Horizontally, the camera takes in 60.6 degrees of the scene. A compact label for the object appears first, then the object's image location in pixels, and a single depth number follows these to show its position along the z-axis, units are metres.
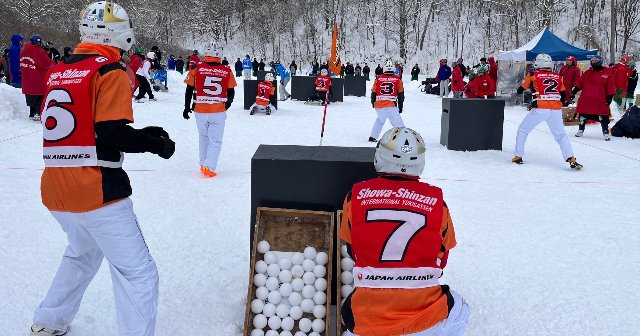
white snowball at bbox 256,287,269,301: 3.30
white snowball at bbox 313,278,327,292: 3.33
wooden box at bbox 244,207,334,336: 3.45
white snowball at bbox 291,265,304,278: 3.36
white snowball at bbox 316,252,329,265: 3.40
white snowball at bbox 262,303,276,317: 3.25
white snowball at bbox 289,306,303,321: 3.23
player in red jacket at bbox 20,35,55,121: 11.62
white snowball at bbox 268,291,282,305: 3.28
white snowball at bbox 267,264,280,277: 3.36
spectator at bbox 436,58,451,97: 23.55
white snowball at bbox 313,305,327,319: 3.24
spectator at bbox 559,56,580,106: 15.81
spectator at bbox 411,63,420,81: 34.75
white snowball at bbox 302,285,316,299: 3.31
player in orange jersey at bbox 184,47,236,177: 7.64
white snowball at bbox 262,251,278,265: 3.40
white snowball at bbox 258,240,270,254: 3.42
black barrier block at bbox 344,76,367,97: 24.67
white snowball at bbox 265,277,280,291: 3.32
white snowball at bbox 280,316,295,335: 3.20
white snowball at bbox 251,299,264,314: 3.26
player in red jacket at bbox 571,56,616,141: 11.83
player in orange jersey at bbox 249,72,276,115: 16.11
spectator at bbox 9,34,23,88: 13.05
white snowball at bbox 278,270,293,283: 3.35
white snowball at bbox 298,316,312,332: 3.19
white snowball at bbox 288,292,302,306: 3.27
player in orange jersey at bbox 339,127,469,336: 2.46
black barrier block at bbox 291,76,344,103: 21.11
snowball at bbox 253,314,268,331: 3.22
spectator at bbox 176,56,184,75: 35.78
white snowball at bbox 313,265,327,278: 3.36
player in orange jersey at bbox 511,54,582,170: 8.59
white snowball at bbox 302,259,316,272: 3.39
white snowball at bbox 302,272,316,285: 3.34
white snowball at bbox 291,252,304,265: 3.41
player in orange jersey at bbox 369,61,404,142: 10.74
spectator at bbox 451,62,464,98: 21.25
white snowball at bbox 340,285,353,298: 3.33
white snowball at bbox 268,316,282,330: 3.21
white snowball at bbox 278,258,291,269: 3.39
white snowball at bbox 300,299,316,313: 3.28
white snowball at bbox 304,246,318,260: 3.42
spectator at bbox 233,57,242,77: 38.30
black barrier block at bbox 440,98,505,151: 10.34
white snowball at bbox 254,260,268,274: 3.38
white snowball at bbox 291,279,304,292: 3.33
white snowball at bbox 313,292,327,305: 3.30
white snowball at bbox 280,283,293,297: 3.32
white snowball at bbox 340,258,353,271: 3.39
